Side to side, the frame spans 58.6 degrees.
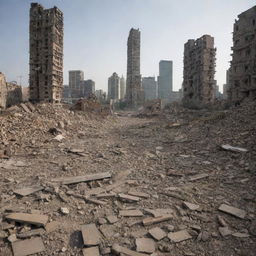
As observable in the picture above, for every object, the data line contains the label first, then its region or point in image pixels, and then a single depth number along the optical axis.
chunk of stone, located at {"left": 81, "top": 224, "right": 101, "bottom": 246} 3.41
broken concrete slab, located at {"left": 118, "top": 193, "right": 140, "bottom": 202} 4.73
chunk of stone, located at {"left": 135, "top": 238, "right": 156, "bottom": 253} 3.30
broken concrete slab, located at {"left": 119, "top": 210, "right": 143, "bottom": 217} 4.16
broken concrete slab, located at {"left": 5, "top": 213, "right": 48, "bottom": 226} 3.81
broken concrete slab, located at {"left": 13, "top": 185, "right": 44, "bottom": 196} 4.90
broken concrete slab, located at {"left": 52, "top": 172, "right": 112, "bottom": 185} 5.62
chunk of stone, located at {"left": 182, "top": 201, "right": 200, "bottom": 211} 4.36
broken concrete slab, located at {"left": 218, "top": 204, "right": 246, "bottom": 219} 4.14
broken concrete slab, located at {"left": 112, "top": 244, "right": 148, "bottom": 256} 3.20
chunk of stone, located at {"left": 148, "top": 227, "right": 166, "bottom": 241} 3.55
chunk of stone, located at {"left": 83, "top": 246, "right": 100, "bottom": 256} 3.19
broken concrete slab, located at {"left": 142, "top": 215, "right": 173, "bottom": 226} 3.91
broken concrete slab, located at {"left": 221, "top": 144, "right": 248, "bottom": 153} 7.58
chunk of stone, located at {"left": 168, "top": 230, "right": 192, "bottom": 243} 3.50
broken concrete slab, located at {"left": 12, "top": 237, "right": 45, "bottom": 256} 3.19
